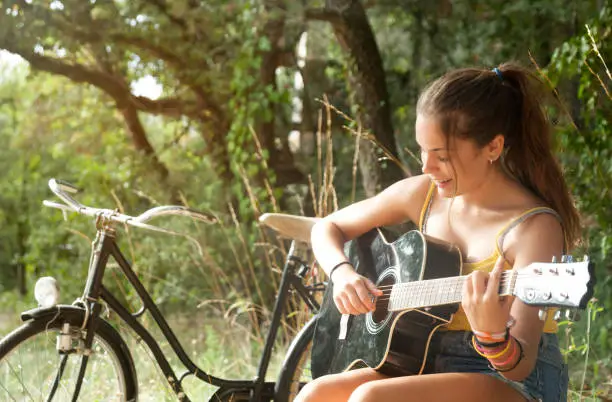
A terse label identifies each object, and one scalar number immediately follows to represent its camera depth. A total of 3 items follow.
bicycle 2.57
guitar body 2.02
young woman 1.90
